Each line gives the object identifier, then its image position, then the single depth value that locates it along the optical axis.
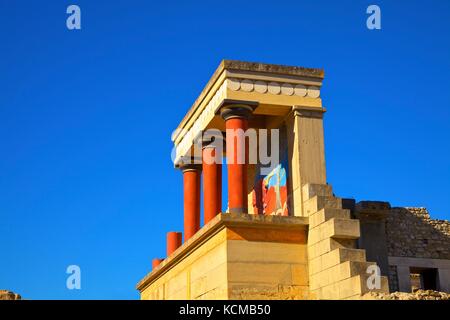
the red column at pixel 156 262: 21.21
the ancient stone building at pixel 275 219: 14.09
